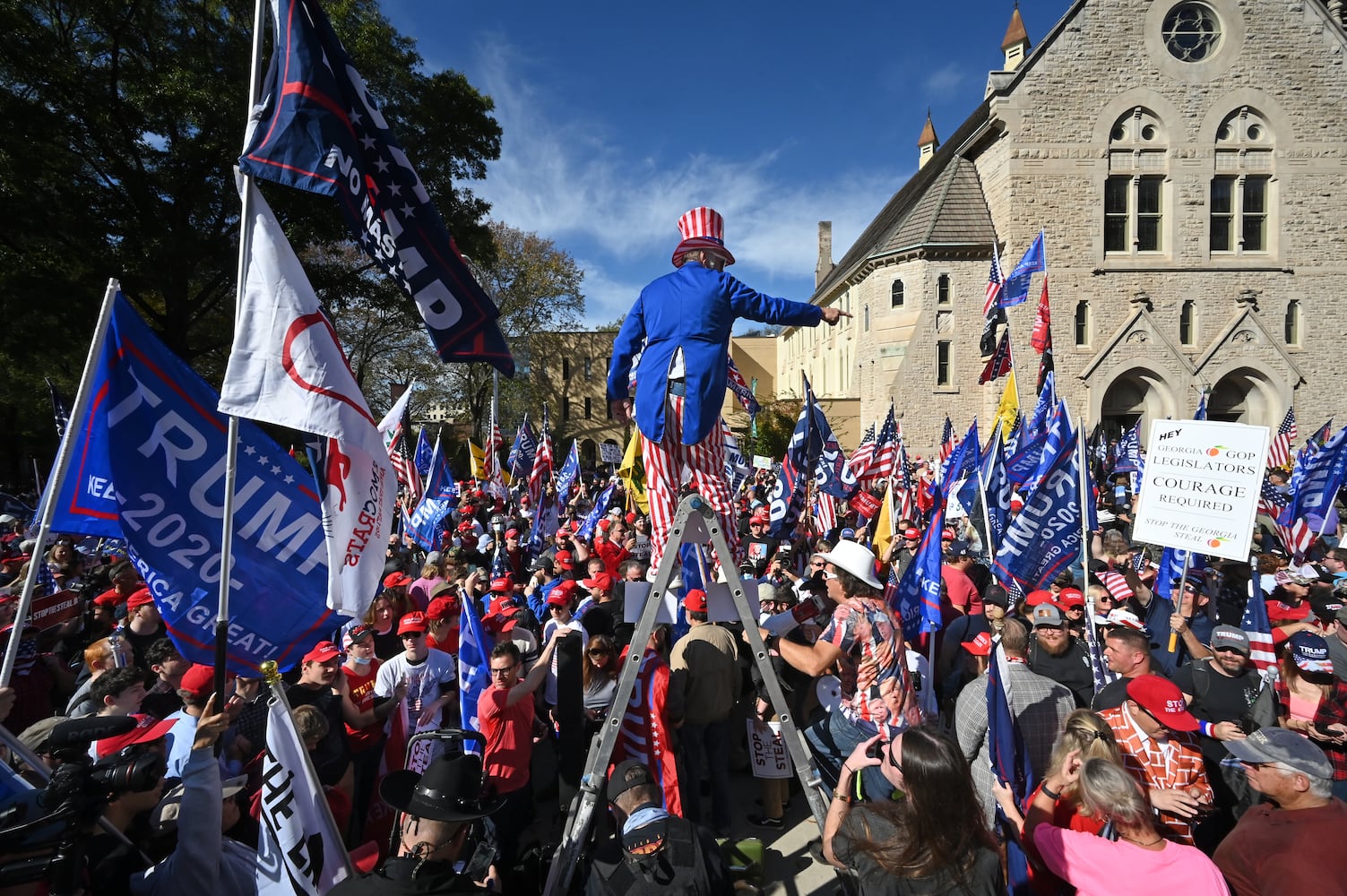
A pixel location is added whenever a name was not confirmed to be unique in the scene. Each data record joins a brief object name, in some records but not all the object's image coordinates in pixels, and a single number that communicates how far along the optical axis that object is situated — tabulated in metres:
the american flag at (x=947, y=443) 19.55
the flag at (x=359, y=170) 3.05
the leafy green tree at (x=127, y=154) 13.72
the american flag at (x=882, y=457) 12.70
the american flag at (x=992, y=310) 12.94
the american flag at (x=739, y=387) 4.65
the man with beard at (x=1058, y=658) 4.68
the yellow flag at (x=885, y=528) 8.73
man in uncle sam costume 4.02
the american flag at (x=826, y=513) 11.53
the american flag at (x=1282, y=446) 17.05
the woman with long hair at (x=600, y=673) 4.57
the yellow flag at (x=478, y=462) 17.47
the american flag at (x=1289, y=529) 9.20
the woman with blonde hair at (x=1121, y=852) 2.32
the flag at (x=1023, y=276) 12.48
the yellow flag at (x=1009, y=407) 11.99
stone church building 28.33
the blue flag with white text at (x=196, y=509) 2.88
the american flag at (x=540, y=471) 12.31
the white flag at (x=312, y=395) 2.83
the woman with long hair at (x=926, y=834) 2.20
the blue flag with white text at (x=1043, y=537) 6.35
